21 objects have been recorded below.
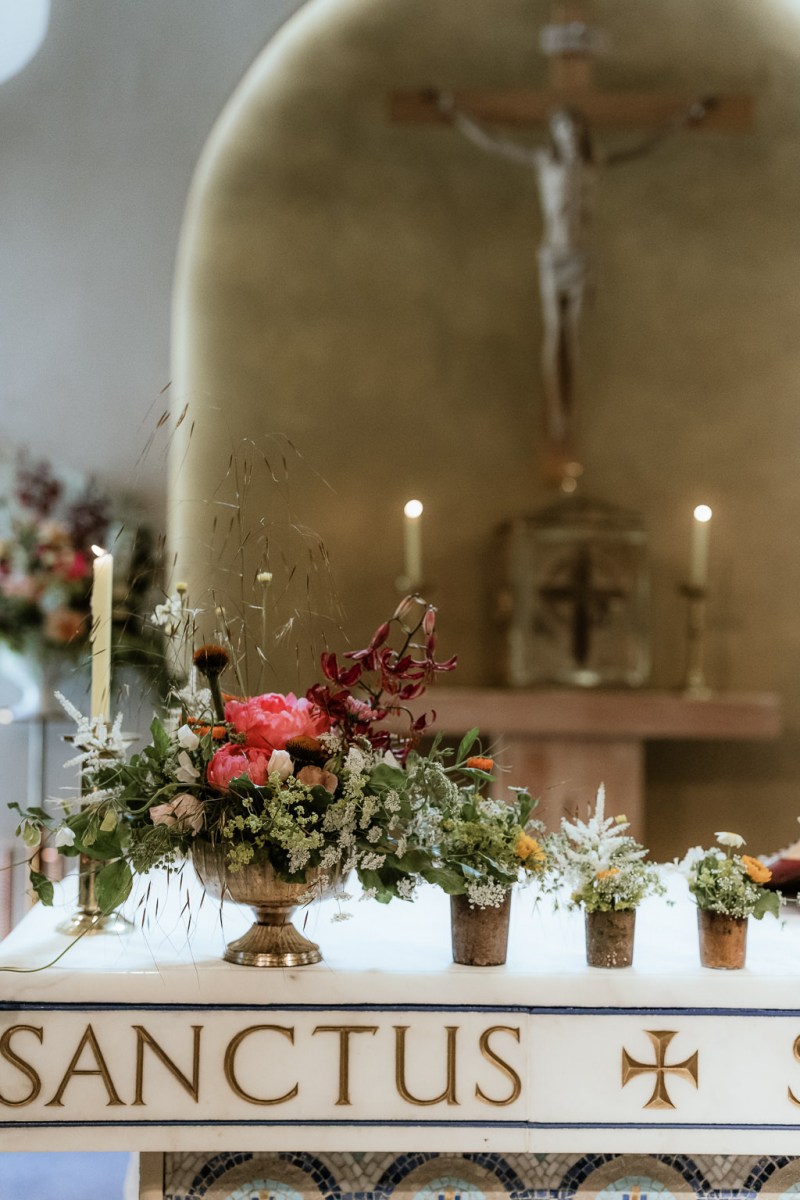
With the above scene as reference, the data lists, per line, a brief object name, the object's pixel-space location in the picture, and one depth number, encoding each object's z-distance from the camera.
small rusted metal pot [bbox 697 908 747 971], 1.62
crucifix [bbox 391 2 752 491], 4.70
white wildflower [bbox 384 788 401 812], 1.54
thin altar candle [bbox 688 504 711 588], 4.35
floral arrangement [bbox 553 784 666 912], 1.59
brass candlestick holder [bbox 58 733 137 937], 1.79
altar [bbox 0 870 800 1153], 1.56
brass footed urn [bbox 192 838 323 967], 1.56
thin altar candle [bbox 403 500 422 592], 4.35
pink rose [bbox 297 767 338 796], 1.54
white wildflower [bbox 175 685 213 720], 1.68
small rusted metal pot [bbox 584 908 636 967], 1.61
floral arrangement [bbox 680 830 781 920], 1.60
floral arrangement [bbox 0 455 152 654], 4.05
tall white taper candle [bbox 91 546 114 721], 1.83
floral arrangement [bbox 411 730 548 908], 1.57
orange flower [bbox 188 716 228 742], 1.59
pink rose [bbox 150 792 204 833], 1.52
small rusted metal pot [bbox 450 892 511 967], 1.60
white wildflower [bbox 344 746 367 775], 1.53
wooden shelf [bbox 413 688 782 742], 4.28
